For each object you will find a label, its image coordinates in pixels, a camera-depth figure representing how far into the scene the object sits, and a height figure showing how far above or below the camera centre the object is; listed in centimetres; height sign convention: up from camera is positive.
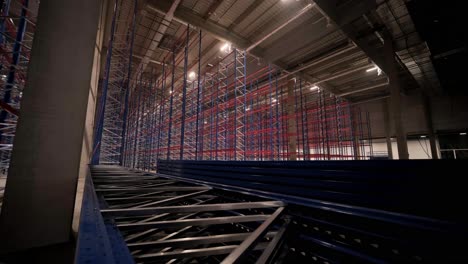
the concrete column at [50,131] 215 +32
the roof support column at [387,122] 1379 +284
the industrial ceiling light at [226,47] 886 +539
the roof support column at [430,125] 1218 +237
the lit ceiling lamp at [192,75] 1207 +546
